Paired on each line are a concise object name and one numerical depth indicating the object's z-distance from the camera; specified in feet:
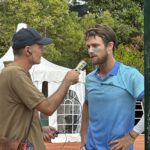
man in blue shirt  13.35
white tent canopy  46.51
